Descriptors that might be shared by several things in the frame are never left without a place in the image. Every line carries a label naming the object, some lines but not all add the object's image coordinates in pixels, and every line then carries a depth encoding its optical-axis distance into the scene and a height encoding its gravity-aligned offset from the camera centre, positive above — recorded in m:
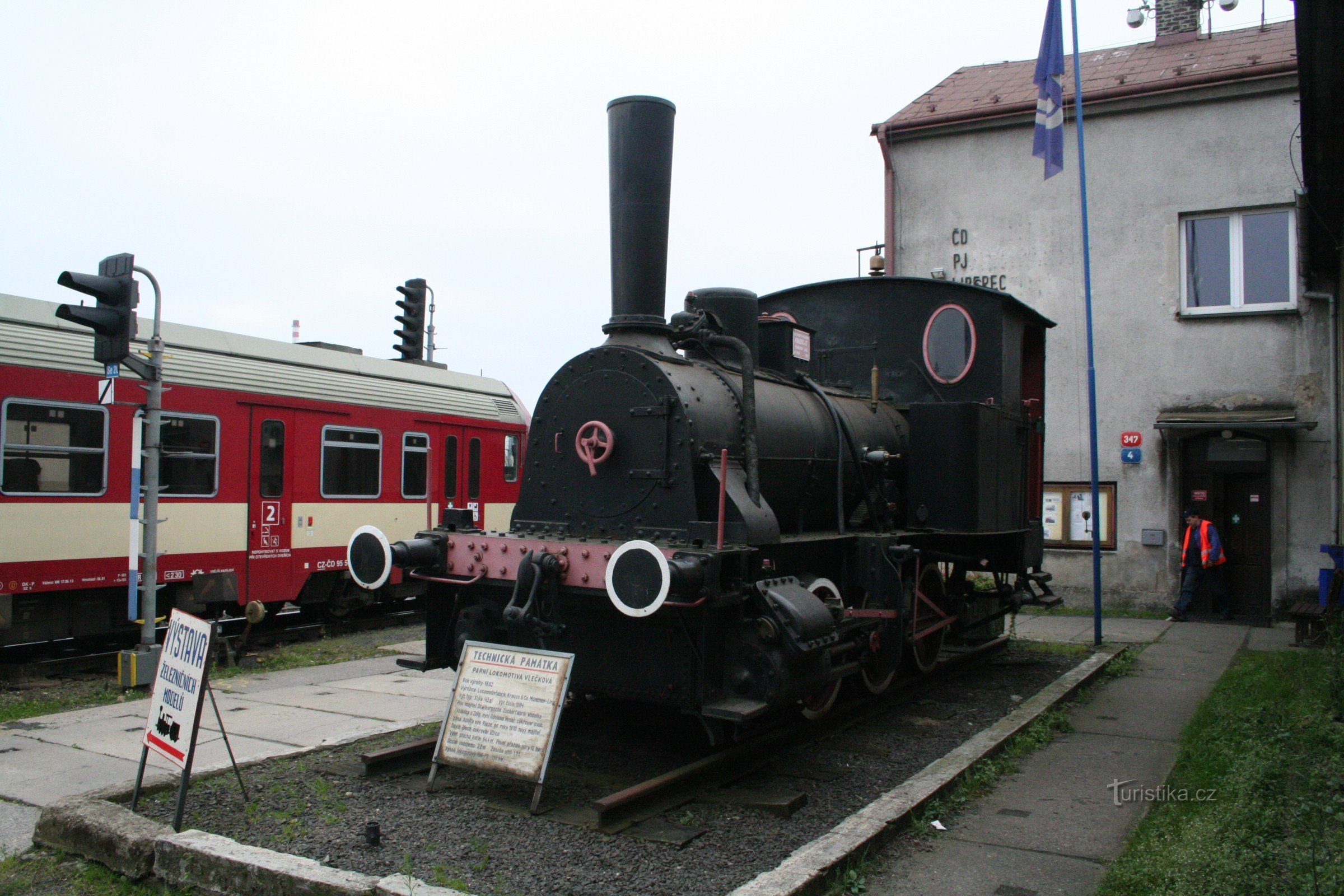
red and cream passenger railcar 8.24 +0.20
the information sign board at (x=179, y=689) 4.36 -0.93
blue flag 11.10 +4.54
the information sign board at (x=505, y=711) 4.63 -1.07
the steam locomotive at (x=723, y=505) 4.92 -0.07
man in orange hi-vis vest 12.30 -0.82
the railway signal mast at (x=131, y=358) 7.32 +0.98
